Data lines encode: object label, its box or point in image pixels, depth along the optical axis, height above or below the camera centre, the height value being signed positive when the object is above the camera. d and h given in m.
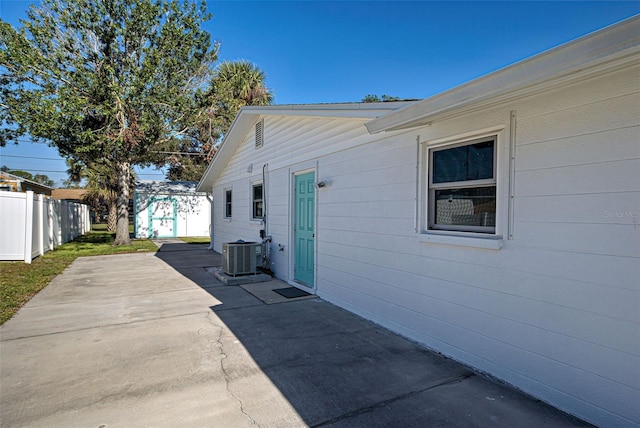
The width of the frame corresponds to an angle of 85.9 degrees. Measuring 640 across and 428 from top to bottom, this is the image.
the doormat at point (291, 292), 6.26 -1.55
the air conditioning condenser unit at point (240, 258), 7.39 -1.06
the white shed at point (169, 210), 18.56 -0.05
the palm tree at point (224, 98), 15.62 +5.33
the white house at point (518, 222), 2.34 -0.10
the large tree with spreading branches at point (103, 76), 12.45 +5.10
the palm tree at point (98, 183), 16.91 +1.65
